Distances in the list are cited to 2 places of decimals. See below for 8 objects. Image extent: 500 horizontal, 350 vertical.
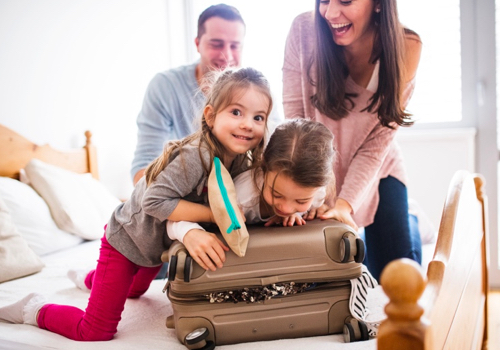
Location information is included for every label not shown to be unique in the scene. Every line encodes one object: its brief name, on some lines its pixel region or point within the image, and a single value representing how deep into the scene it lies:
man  2.12
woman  1.55
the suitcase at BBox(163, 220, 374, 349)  1.08
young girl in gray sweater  1.21
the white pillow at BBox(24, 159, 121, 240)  2.22
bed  0.62
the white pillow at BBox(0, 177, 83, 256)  2.00
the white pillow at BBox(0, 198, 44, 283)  1.71
